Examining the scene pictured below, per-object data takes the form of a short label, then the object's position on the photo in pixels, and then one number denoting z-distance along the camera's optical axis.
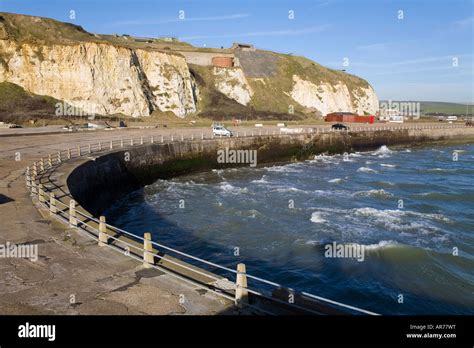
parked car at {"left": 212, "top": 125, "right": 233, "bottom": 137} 48.56
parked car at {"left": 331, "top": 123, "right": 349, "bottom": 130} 66.36
